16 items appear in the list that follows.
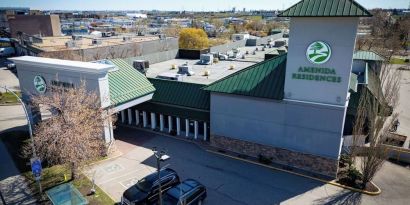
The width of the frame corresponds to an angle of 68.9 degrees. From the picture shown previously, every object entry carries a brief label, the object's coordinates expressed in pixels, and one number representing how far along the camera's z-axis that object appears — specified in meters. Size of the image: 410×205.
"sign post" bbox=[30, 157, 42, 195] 19.39
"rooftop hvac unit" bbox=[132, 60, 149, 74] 38.08
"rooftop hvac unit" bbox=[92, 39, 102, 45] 62.69
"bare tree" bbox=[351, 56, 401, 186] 20.70
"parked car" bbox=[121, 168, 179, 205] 19.30
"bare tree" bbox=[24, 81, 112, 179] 19.97
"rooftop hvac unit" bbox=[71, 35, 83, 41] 66.71
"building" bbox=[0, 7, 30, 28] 136.25
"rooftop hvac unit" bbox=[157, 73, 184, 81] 35.45
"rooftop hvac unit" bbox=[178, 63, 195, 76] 41.91
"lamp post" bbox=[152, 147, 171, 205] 14.56
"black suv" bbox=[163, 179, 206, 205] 19.05
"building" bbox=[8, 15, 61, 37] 91.62
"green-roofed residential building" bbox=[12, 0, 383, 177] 21.53
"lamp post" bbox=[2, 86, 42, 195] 20.44
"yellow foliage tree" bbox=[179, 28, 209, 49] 85.62
